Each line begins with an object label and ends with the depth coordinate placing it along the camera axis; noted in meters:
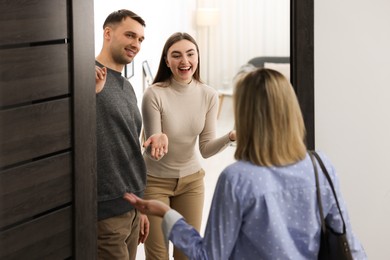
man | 3.80
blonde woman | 2.99
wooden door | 3.16
